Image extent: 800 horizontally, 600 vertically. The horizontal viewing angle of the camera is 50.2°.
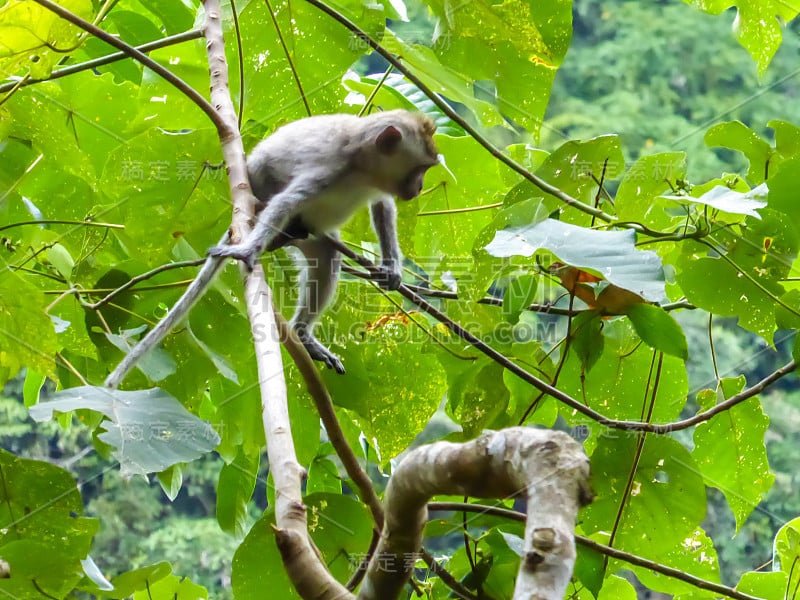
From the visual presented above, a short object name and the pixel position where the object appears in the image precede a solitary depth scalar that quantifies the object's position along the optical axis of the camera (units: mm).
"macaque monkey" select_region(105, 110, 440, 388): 3062
